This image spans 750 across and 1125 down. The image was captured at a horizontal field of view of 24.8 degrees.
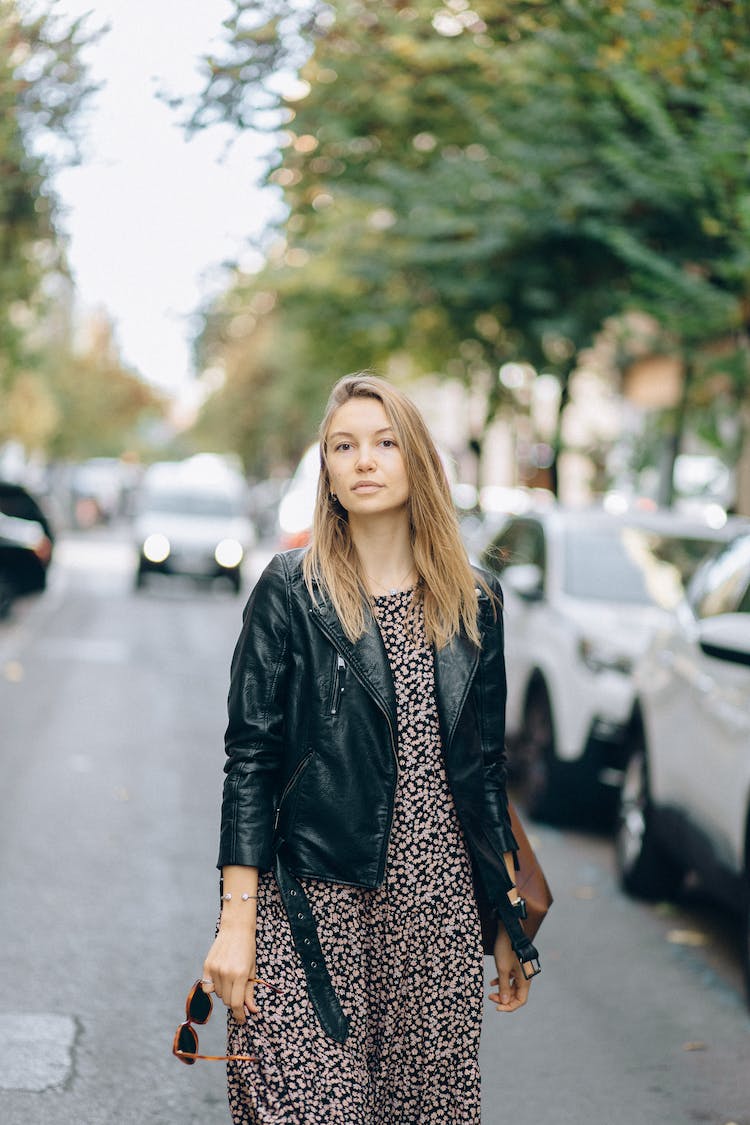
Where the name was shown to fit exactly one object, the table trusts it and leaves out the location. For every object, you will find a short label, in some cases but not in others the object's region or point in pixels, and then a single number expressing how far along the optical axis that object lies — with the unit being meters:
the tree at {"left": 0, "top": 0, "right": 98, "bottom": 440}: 8.19
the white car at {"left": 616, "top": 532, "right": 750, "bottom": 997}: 5.88
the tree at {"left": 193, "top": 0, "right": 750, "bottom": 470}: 8.83
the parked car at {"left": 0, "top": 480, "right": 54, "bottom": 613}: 19.14
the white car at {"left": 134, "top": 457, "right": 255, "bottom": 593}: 25.59
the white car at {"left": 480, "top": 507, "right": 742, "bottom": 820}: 8.81
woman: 3.00
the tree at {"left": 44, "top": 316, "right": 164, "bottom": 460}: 55.38
